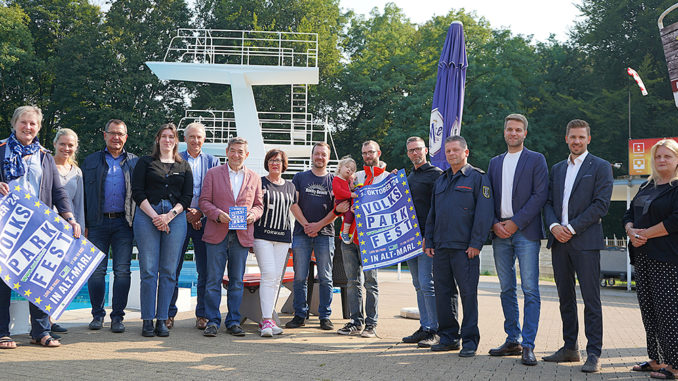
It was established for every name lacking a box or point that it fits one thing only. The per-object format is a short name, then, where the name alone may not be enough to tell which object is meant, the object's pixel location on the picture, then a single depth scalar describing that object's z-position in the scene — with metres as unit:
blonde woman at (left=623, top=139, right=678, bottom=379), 5.02
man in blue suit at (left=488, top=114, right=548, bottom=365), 5.62
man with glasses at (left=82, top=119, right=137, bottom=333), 6.47
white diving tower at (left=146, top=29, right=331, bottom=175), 18.41
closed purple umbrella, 7.88
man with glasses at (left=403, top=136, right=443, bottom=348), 6.43
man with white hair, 6.99
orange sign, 17.61
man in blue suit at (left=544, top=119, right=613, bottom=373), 5.37
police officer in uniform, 5.75
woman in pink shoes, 6.67
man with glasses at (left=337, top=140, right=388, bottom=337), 6.88
